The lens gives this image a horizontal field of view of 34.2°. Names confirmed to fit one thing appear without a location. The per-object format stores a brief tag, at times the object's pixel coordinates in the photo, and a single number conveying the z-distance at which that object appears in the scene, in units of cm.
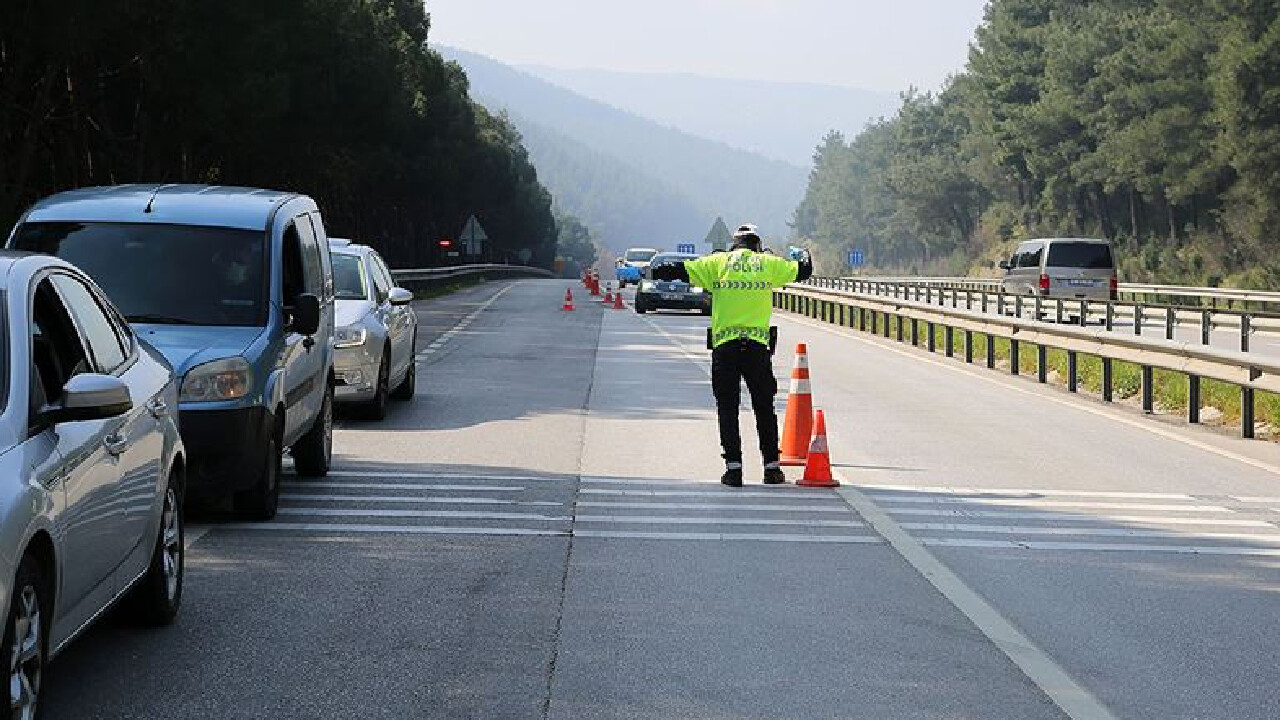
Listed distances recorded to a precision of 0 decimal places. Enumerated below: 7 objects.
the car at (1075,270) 4628
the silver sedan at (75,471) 637
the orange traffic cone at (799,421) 1573
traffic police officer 1477
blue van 1164
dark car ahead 5038
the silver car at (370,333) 1867
